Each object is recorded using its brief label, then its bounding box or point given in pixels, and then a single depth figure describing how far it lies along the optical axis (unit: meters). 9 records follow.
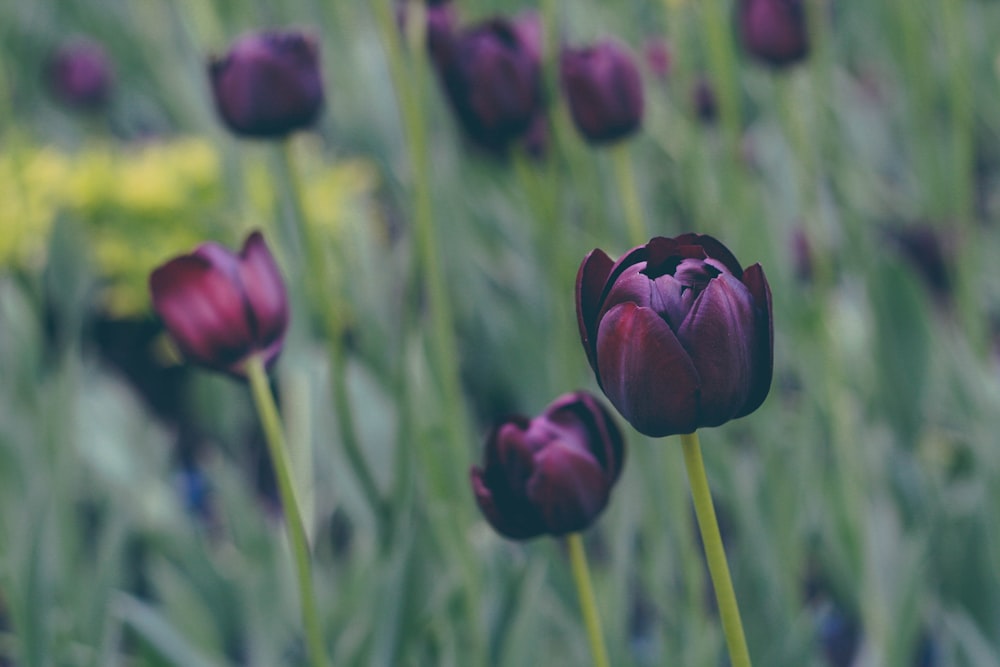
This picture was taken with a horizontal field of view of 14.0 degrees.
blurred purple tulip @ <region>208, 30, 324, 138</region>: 1.51
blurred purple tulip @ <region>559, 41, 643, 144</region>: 1.53
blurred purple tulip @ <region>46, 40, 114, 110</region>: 3.07
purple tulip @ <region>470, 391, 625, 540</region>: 1.35
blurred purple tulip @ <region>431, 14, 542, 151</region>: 1.54
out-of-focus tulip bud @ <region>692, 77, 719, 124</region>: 2.25
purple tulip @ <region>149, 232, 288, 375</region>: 1.40
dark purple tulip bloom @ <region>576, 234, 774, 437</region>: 1.26
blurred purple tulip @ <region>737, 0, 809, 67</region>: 1.64
